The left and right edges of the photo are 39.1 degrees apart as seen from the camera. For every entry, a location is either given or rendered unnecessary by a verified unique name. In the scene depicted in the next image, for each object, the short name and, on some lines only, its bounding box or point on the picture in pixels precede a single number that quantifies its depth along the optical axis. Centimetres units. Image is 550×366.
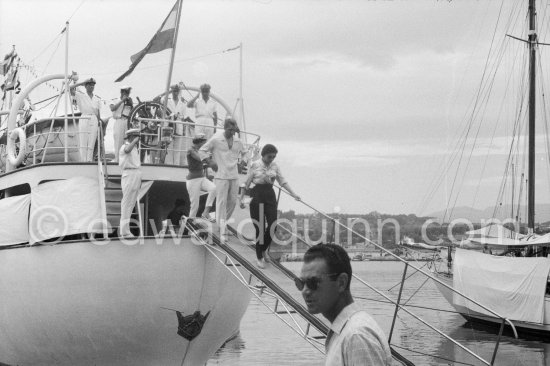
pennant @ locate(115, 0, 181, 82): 1627
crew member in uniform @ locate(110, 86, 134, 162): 1573
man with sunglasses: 366
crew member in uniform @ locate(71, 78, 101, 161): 1617
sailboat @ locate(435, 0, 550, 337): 3109
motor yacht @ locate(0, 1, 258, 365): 1373
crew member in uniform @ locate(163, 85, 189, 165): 1684
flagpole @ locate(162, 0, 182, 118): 1557
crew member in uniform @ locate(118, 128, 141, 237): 1427
